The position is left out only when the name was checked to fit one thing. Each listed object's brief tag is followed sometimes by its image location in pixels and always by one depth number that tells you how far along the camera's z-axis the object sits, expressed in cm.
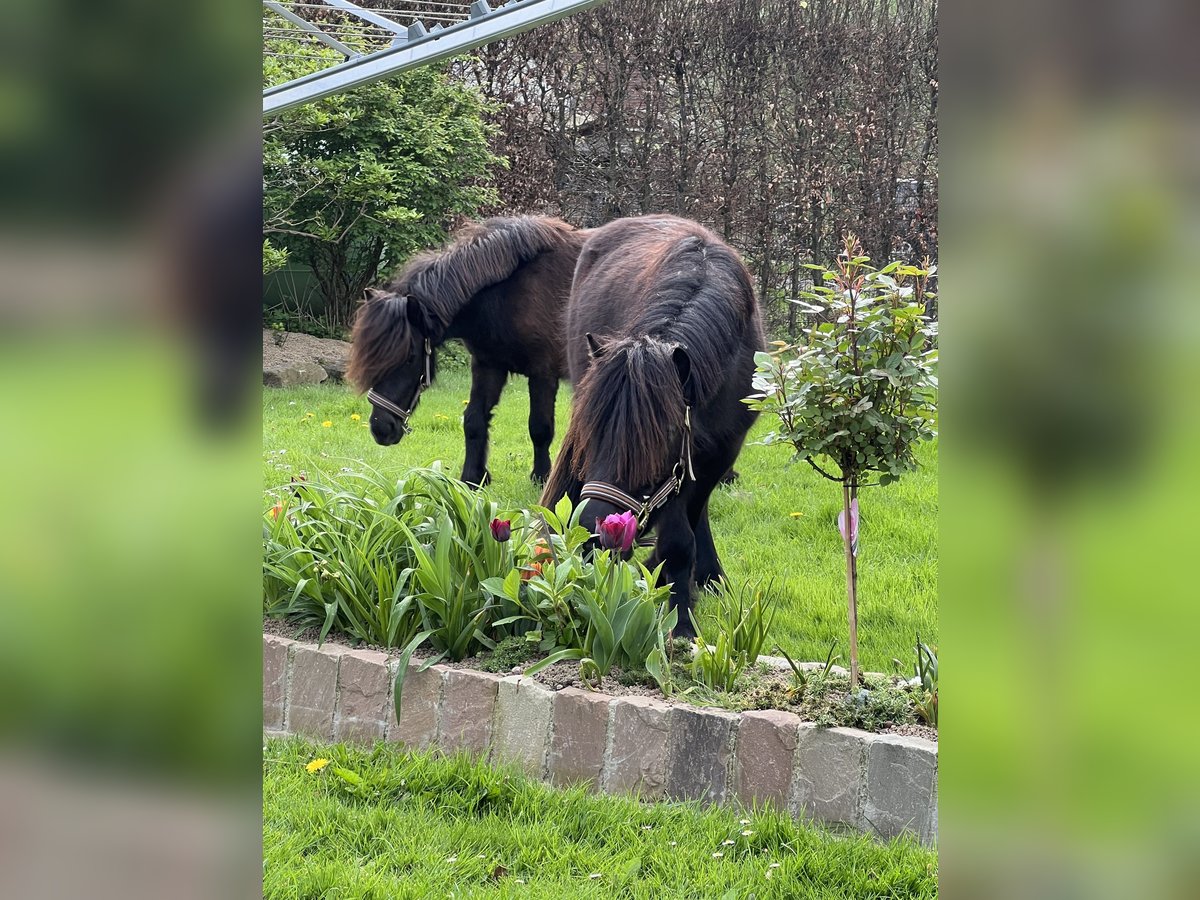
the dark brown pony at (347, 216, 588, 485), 598
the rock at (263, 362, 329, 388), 952
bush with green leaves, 1004
